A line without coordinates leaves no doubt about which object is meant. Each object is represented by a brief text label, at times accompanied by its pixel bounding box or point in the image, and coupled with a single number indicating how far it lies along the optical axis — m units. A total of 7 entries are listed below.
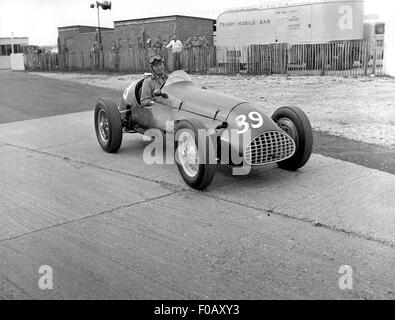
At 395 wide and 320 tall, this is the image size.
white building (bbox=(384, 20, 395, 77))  18.84
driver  7.30
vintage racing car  5.60
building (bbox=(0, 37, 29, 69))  47.54
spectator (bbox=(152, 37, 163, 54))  25.51
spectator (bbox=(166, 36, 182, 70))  25.02
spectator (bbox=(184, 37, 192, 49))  25.92
